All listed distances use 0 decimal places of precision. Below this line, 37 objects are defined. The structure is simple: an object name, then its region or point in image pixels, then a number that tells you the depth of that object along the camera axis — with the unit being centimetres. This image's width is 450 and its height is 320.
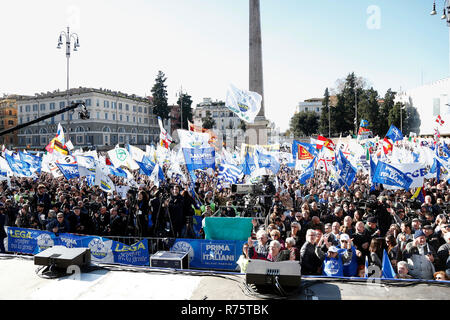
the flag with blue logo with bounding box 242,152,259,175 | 1412
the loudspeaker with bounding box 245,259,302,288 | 321
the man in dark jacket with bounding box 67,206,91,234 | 885
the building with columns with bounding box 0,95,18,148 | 8304
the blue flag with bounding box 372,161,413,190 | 975
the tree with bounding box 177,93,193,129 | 7812
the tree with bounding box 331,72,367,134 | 6681
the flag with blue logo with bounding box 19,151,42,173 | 1631
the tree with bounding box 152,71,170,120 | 7519
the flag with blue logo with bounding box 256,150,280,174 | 1373
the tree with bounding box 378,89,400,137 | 6178
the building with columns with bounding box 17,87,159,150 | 6881
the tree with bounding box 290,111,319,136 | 7594
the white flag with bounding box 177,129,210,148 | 1359
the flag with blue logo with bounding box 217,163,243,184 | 1334
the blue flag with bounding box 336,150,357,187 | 1209
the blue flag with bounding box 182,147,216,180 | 1198
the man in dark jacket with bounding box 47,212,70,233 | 831
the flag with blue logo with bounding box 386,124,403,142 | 1715
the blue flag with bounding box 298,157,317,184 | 1349
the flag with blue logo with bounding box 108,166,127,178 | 1442
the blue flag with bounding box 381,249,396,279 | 532
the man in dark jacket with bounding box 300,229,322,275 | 572
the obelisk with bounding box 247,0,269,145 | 2475
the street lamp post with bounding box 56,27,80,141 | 2472
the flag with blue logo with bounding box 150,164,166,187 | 1241
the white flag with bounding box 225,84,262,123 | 1123
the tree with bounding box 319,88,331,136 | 6831
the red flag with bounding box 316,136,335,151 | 1716
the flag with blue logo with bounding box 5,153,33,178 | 1511
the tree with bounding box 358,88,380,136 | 6194
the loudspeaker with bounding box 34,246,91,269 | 386
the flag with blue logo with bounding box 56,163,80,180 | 1245
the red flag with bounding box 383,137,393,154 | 1762
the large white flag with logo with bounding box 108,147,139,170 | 1622
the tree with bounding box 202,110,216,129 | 9619
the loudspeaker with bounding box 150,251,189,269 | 551
